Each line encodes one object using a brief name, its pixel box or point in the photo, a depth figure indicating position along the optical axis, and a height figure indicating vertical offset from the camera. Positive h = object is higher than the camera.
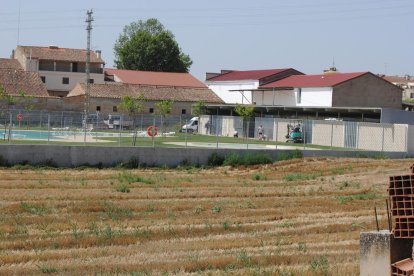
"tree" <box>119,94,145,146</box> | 69.69 +2.35
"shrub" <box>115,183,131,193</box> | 26.25 -1.85
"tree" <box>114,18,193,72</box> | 124.31 +12.45
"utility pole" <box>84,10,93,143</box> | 76.13 +9.07
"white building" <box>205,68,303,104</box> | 90.94 +6.37
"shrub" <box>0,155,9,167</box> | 37.82 -1.56
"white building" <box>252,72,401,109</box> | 74.88 +4.62
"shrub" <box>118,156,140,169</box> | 40.69 -1.57
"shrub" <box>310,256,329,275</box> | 12.12 -1.94
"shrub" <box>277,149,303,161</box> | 43.97 -0.91
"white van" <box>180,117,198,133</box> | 77.05 +0.95
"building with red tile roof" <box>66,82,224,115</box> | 85.56 +4.17
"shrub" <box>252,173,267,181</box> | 34.13 -1.68
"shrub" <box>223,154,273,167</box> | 42.12 -1.19
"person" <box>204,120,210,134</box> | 75.71 +0.88
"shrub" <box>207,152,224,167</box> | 42.75 -1.28
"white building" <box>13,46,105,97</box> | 100.38 +8.08
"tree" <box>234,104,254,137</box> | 69.50 +2.14
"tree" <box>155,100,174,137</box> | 75.25 +2.48
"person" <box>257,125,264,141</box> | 67.05 +0.43
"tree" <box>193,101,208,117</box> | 79.69 +2.64
